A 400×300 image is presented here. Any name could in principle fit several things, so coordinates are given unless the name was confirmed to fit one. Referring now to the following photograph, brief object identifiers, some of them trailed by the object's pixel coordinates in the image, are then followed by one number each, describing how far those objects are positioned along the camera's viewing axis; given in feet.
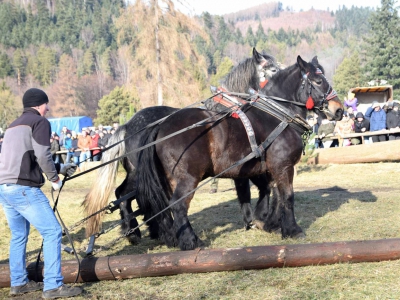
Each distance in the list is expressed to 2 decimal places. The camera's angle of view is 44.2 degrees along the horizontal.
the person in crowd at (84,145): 61.36
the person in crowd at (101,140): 60.86
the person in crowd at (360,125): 52.54
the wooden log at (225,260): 16.31
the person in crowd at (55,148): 62.34
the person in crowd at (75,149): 63.65
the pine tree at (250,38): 484.66
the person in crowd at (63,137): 70.87
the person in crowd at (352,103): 72.90
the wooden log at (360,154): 47.50
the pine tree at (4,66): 312.71
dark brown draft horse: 19.53
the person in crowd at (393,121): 50.48
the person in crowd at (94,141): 61.79
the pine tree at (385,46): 171.63
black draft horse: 22.57
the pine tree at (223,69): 239.15
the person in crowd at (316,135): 54.56
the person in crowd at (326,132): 53.42
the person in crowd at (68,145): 63.76
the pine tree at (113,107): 176.35
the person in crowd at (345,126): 53.78
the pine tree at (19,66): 326.55
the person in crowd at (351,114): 55.38
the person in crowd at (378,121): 51.08
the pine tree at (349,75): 209.56
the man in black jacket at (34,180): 14.24
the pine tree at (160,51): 68.44
